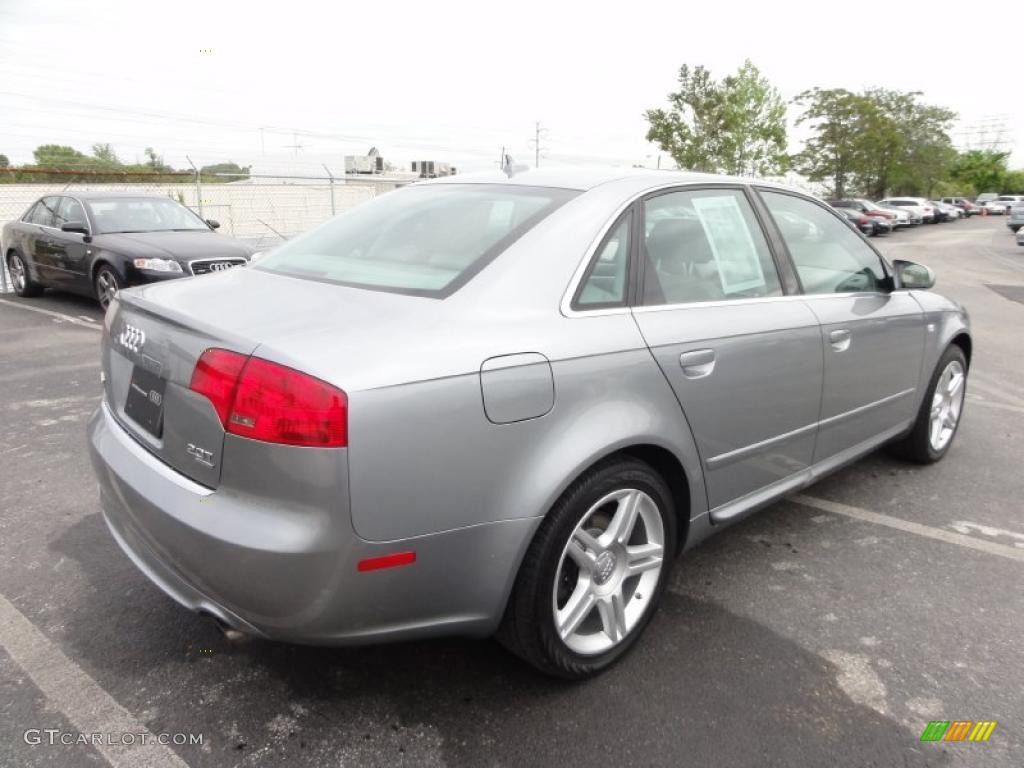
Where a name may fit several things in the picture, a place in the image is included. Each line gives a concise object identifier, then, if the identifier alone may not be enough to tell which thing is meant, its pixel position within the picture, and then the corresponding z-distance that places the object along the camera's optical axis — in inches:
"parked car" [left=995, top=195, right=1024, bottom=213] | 2645.2
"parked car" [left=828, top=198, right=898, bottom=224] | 1439.5
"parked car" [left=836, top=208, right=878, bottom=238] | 1349.7
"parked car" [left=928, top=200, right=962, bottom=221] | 1971.7
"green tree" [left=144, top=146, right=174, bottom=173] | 2368.4
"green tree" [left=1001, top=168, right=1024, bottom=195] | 3836.1
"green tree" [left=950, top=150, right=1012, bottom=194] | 3796.8
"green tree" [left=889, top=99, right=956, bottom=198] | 2068.2
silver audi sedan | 71.2
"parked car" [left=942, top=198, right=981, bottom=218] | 2469.2
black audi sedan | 313.6
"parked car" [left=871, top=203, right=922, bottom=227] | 1595.0
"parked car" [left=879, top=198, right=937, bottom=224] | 1748.3
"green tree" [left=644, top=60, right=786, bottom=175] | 1315.2
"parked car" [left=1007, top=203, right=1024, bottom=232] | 1224.3
